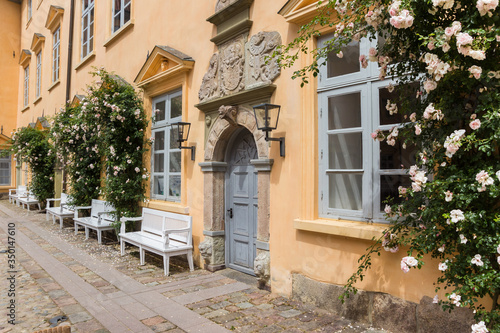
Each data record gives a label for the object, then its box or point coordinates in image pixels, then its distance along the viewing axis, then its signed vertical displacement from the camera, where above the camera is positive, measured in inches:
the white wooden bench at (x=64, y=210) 414.6 -42.3
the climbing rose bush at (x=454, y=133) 103.1 +11.5
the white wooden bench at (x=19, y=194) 684.7 -38.8
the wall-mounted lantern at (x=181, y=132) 259.1 +26.2
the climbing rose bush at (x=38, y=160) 566.3 +16.9
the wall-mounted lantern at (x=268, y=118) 192.4 +27.2
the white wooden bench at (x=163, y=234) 234.5 -42.7
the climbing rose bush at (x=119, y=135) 318.0 +30.4
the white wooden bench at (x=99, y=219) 332.5 -42.7
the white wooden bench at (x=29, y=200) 589.6 -43.4
